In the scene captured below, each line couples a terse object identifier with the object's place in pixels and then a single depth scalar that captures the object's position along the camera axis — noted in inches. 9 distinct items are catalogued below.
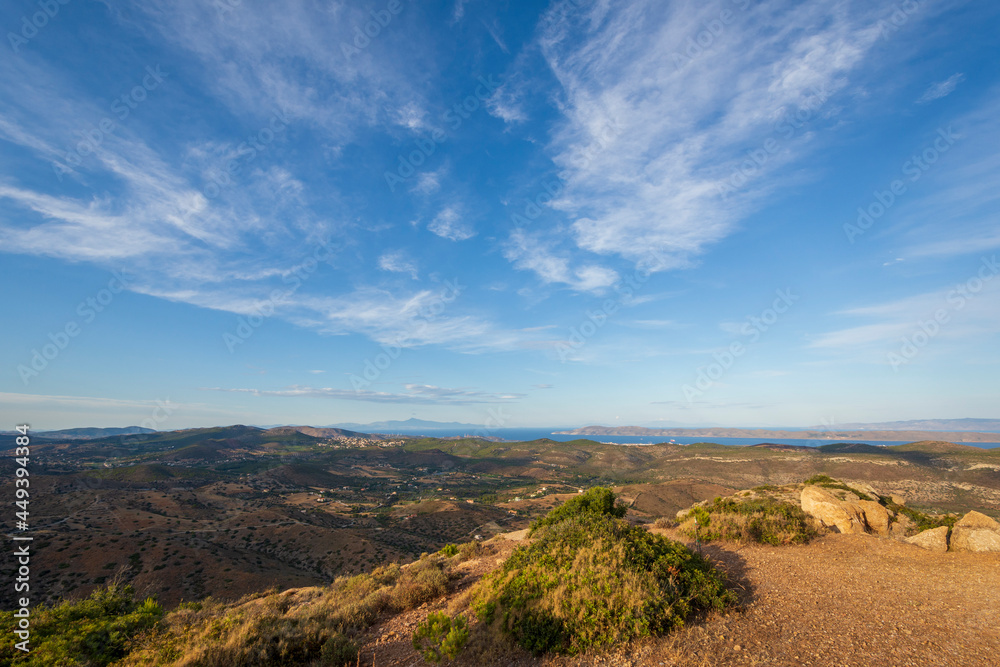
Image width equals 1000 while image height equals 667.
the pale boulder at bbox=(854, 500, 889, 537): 627.5
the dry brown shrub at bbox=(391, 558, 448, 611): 415.2
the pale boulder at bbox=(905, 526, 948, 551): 524.4
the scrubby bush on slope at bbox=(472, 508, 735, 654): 285.0
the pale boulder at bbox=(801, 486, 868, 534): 613.6
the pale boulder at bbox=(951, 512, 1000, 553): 499.1
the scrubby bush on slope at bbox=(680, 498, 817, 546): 575.8
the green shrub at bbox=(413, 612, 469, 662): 271.3
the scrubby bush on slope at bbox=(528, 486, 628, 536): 650.2
